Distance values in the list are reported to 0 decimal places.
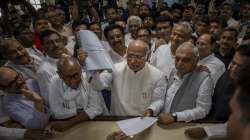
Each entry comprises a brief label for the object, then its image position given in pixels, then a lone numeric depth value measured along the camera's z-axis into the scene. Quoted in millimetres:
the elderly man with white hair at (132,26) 3881
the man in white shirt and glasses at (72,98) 1985
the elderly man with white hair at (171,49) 2938
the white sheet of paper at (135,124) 1775
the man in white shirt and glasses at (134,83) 2357
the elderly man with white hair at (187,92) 1995
